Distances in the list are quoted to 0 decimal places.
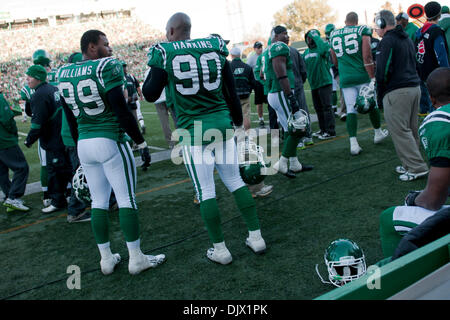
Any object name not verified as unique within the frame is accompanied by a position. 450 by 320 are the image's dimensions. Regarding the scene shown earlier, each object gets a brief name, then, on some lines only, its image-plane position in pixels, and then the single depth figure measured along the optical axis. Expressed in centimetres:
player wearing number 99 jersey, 283
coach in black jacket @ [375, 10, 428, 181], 429
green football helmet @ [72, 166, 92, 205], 358
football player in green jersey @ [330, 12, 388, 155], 532
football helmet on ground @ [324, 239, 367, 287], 240
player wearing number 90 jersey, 282
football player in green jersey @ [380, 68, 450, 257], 202
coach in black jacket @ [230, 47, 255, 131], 714
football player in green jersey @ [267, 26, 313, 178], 488
